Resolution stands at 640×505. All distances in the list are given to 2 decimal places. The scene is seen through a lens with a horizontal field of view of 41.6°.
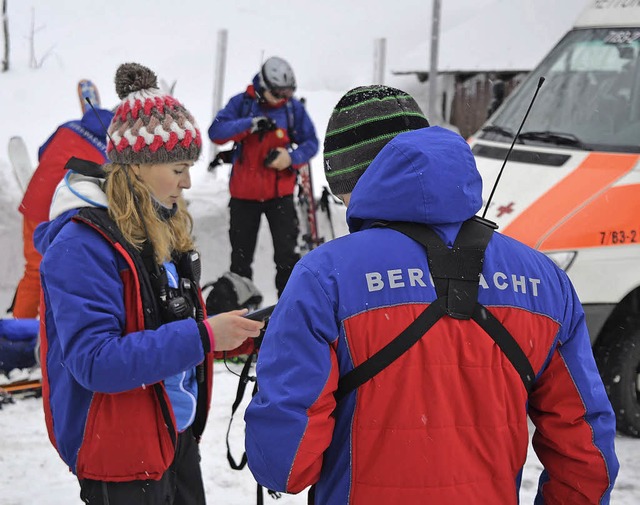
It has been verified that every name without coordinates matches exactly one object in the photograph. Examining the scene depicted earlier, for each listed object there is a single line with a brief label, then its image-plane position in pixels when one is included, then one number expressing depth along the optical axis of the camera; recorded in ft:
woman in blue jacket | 7.22
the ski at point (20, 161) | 24.16
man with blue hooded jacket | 5.57
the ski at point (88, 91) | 20.22
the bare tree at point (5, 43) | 52.03
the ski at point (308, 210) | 24.75
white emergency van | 14.35
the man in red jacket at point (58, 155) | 16.84
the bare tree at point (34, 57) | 60.34
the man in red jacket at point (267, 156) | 21.30
